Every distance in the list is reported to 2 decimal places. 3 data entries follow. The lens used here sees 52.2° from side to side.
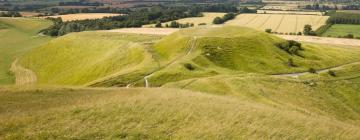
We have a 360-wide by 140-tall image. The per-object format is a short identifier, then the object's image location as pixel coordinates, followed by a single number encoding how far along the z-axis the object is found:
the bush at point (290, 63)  89.35
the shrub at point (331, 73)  83.51
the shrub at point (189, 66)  75.01
